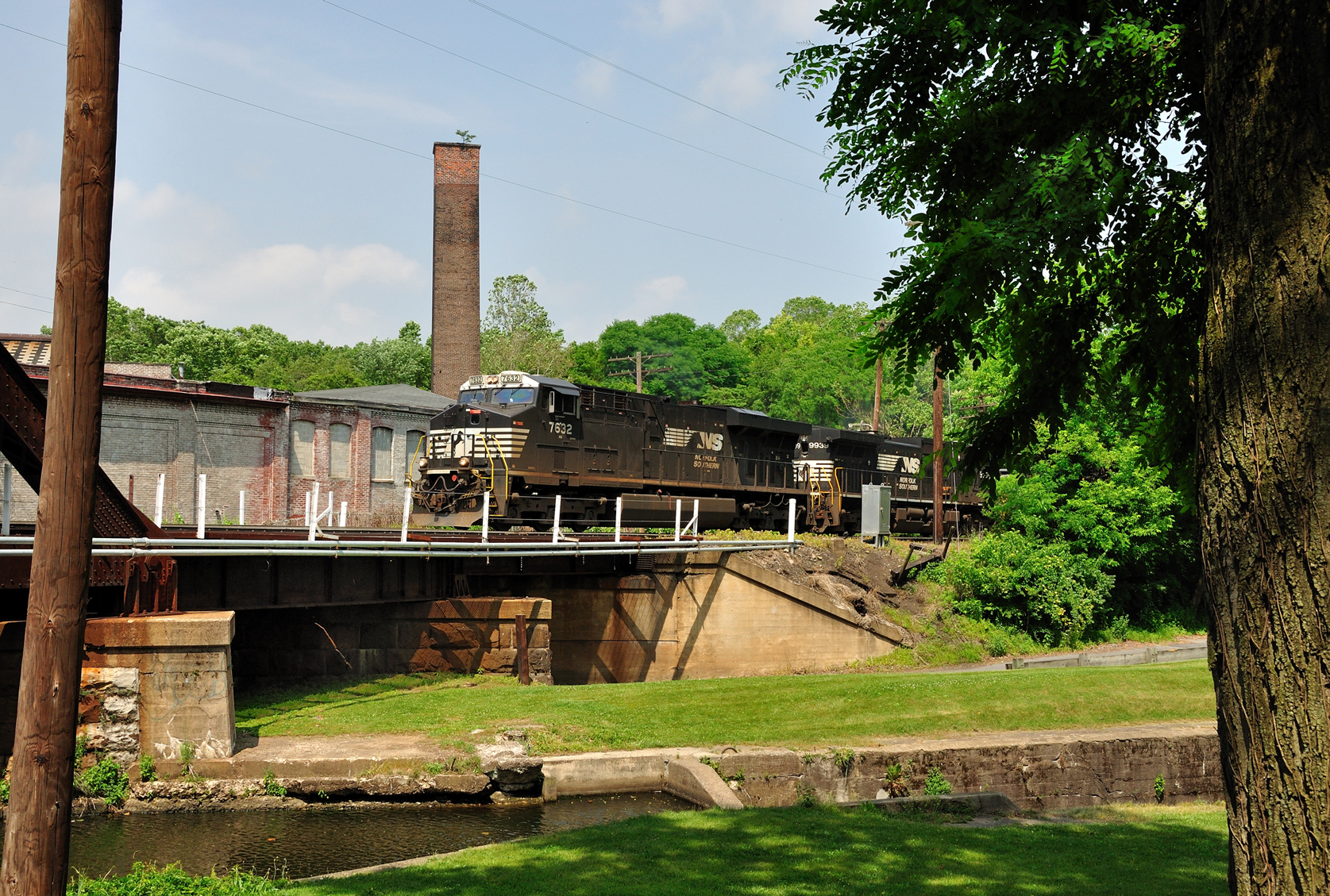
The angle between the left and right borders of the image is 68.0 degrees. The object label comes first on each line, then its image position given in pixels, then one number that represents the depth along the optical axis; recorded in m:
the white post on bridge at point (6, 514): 12.35
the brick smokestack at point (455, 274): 47.94
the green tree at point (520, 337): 73.31
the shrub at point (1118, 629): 31.33
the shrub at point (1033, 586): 29.23
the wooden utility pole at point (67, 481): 5.34
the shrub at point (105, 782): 12.51
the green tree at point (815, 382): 85.81
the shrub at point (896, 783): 13.32
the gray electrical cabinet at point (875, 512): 31.61
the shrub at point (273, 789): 12.90
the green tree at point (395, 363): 83.69
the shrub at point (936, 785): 13.36
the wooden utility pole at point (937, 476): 31.22
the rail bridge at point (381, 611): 13.16
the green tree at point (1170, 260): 4.04
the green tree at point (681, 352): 98.88
